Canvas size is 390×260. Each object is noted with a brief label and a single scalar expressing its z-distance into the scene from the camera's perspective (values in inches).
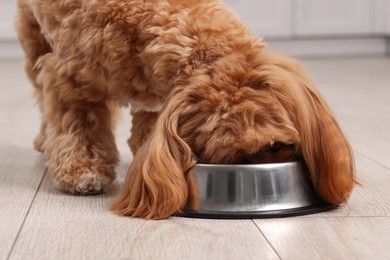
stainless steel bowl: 43.8
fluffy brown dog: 43.2
